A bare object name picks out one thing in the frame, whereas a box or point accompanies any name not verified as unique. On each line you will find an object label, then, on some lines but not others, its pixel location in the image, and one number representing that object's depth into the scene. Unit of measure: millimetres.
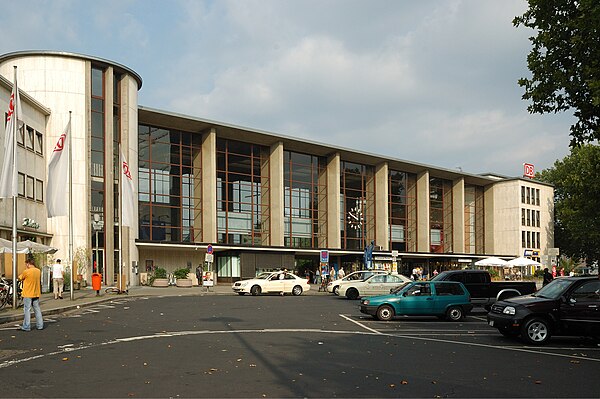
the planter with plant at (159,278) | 54156
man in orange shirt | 17406
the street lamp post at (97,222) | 36781
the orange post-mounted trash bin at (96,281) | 37281
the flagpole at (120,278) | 38812
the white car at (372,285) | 33625
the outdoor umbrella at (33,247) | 29727
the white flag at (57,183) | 27750
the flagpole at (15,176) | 23516
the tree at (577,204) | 31534
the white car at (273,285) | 39656
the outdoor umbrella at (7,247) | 28252
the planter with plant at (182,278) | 55062
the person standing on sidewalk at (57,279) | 31266
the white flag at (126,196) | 36500
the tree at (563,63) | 17109
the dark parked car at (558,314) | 15414
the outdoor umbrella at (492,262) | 49491
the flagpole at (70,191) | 31875
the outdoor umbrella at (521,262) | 47728
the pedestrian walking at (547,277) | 37512
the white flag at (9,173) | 23422
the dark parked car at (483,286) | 25906
